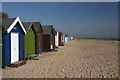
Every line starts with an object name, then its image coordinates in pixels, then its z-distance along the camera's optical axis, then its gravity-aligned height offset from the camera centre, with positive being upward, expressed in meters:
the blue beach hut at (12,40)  7.69 -0.01
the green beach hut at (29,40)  10.62 -0.02
